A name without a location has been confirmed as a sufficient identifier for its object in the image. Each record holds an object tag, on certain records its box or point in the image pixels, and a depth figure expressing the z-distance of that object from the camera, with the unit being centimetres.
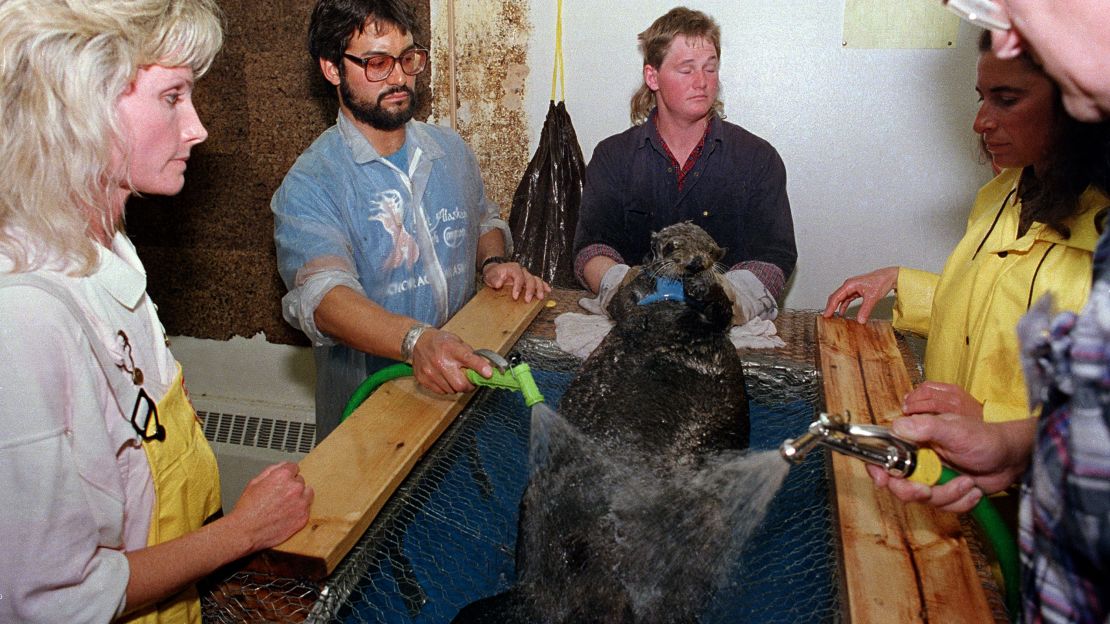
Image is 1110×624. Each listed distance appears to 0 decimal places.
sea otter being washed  148
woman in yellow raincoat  158
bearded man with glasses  235
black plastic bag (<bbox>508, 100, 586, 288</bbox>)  380
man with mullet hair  320
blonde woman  114
